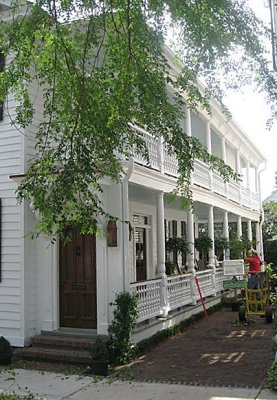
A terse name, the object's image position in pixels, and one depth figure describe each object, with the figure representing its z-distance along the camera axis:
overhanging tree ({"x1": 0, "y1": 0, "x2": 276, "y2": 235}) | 5.83
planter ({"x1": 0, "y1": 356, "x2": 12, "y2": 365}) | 8.68
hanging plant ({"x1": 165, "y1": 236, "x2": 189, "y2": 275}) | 13.22
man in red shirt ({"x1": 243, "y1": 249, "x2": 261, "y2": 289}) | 12.65
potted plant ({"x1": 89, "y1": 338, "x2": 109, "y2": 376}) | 7.89
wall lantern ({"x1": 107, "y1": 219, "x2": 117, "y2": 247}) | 9.05
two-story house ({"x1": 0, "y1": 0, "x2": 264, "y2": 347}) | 9.23
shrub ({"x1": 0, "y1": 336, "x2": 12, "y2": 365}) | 8.68
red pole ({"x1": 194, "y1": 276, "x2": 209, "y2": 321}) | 13.14
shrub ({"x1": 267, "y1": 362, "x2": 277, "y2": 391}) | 6.76
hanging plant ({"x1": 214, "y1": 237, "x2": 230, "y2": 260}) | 16.81
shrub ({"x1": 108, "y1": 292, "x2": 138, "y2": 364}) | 8.55
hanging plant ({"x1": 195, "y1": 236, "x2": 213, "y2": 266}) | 14.87
